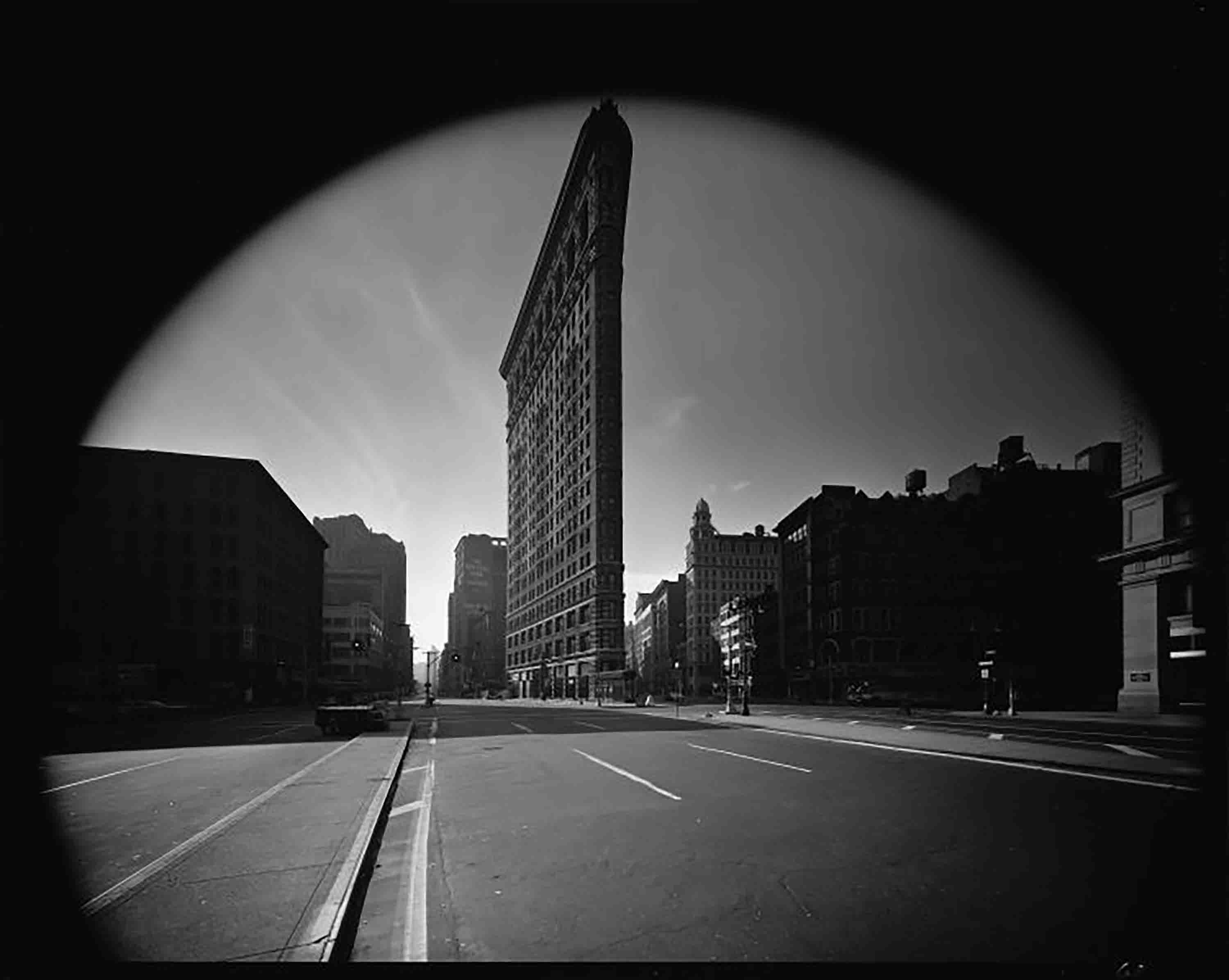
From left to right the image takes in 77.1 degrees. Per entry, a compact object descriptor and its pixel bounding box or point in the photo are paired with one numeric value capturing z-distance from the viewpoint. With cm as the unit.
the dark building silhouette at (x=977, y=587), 8338
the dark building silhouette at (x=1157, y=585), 3625
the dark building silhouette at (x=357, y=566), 16125
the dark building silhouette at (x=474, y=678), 14888
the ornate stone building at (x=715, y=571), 16600
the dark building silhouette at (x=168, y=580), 5997
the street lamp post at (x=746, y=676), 4356
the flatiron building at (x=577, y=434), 9062
